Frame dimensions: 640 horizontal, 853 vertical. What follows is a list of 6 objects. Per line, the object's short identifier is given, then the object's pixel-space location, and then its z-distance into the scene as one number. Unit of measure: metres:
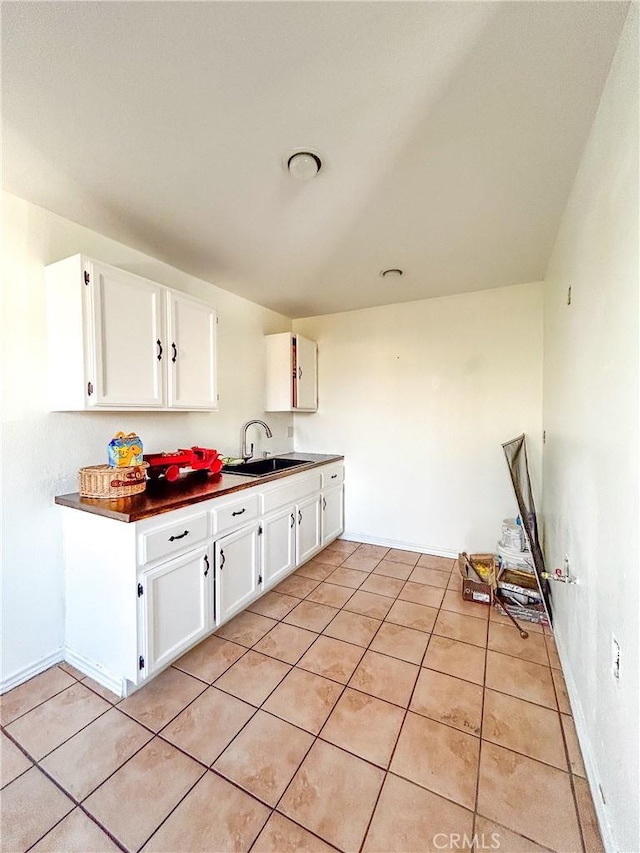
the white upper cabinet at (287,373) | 3.31
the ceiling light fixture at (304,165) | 1.43
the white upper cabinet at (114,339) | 1.73
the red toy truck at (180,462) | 2.13
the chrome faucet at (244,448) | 3.16
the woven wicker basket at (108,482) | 1.76
